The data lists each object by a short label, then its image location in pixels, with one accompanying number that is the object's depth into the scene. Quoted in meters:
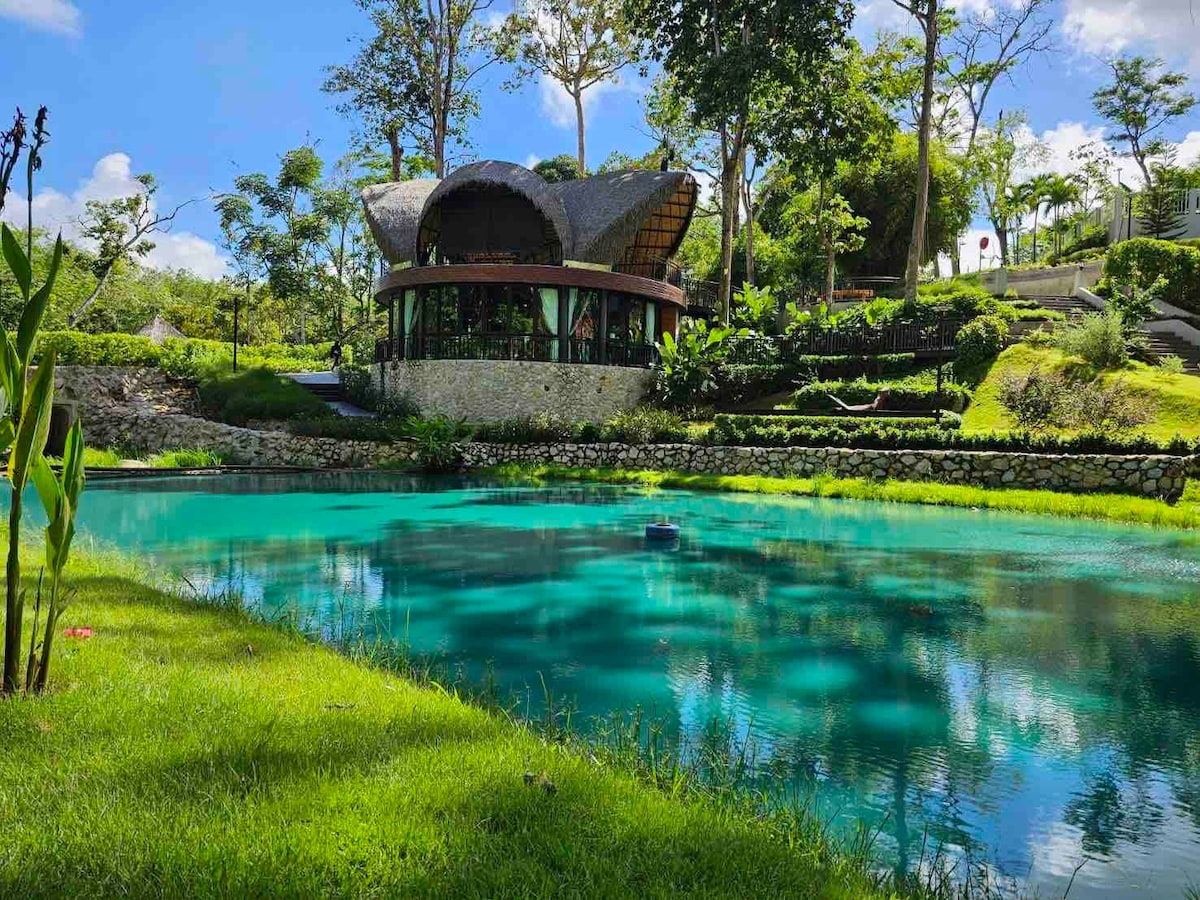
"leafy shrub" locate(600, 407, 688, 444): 22.56
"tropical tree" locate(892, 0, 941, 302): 26.70
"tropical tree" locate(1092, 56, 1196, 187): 48.97
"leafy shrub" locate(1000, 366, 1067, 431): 19.38
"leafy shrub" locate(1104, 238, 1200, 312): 27.69
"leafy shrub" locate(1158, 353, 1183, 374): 20.77
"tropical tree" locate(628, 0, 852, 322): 25.38
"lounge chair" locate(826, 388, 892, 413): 22.20
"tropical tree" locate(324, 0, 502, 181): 33.47
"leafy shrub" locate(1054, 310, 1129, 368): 20.94
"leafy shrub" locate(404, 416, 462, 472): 21.95
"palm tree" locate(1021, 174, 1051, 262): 51.94
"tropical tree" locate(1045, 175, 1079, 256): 51.50
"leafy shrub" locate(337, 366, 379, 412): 27.58
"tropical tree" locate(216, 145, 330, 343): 37.56
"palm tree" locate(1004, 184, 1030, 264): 51.41
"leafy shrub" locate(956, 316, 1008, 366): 23.67
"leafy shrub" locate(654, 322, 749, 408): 25.69
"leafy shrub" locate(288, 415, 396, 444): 23.41
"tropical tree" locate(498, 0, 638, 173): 35.22
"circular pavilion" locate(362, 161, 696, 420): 25.78
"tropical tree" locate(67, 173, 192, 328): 33.97
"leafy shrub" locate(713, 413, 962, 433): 19.70
